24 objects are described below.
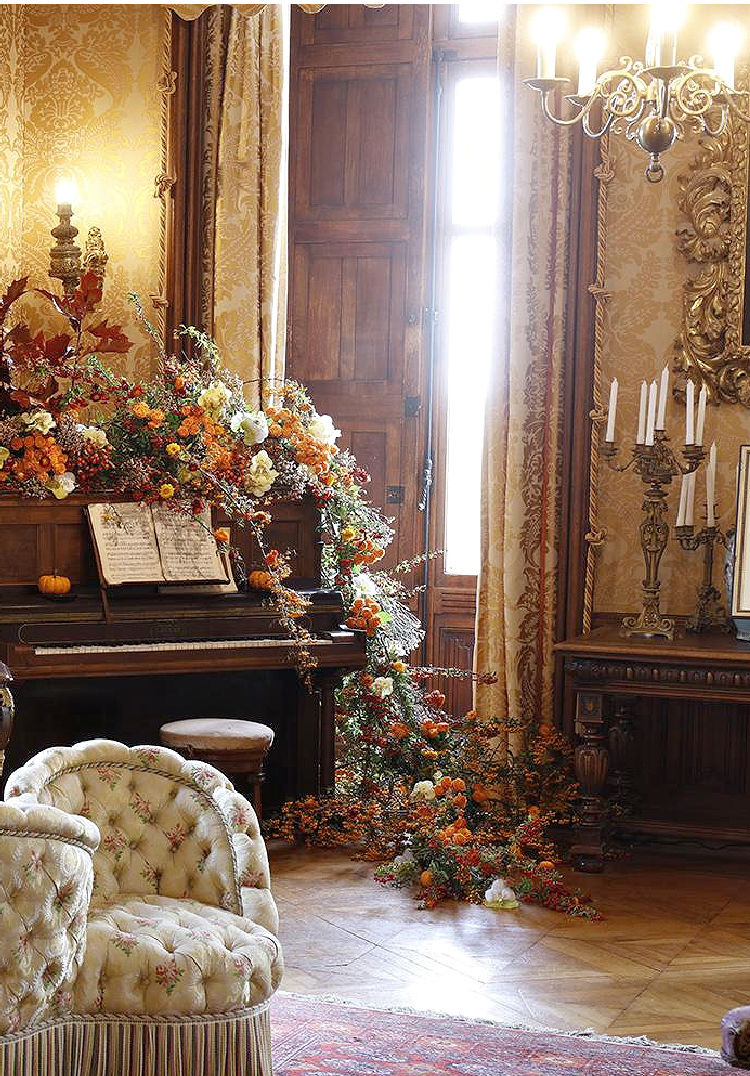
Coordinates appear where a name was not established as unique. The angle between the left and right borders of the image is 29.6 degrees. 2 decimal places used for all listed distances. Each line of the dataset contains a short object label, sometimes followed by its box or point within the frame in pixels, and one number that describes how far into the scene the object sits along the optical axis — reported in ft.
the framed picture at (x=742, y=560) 16.28
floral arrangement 15.87
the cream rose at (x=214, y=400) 16.78
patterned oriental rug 10.39
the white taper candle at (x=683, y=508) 16.80
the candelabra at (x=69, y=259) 20.72
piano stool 15.43
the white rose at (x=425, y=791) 16.55
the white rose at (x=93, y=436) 16.33
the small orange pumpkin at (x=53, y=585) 15.81
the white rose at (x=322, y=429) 17.51
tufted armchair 8.79
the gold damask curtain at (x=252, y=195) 20.07
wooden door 22.21
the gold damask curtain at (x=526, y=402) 17.97
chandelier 12.46
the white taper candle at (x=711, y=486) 16.71
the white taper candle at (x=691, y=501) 16.75
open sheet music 16.05
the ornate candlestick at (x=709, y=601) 17.15
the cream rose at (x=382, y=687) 17.24
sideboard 15.43
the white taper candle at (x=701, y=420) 16.08
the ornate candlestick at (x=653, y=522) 16.47
